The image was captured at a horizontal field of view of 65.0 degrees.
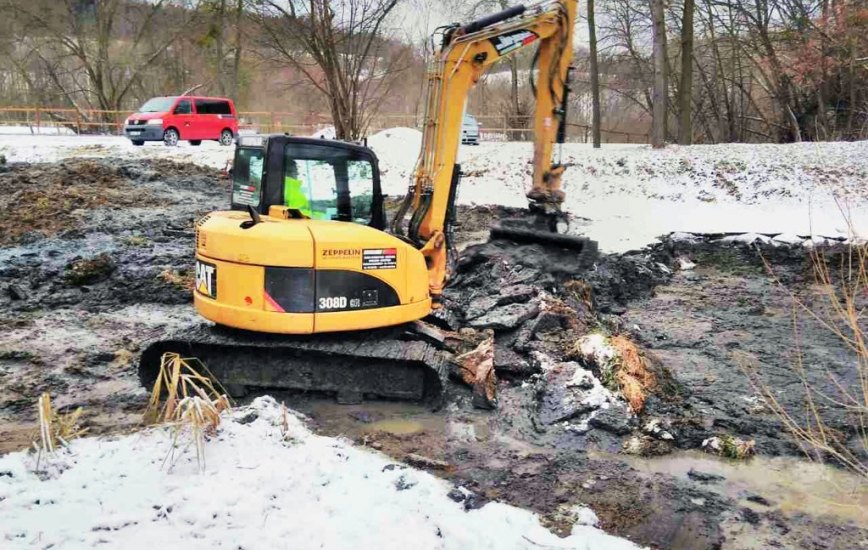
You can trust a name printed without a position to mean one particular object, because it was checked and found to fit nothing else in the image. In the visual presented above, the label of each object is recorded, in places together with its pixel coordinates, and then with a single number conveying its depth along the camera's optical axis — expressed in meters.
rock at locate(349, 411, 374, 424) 5.70
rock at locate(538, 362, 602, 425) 5.65
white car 24.10
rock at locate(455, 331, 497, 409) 5.90
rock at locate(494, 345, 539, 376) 6.31
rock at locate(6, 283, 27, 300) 8.62
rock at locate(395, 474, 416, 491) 4.39
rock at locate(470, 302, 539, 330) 6.96
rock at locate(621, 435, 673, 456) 5.13
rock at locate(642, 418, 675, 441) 5.30
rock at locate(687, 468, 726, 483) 4.78
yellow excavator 5.46
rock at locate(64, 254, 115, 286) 9.36
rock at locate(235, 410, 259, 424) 4.99
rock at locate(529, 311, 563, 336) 6.91
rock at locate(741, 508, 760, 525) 4.25
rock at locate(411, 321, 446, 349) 6.21
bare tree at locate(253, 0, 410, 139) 15.66
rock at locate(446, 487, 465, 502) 4.33
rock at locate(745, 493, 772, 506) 4.49
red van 22.12
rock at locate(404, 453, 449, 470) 4.90
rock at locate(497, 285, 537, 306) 7.50
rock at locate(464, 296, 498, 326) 7.36
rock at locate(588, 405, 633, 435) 5.38
